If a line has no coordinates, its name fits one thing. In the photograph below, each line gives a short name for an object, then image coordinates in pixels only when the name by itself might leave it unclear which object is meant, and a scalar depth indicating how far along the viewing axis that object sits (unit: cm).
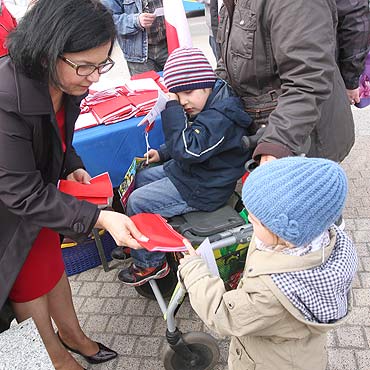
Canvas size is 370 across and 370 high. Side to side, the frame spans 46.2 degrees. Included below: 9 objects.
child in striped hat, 213
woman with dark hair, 139
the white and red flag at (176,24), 343
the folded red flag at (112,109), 277
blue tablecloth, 264
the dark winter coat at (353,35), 221
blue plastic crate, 305
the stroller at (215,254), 196
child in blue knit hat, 114
